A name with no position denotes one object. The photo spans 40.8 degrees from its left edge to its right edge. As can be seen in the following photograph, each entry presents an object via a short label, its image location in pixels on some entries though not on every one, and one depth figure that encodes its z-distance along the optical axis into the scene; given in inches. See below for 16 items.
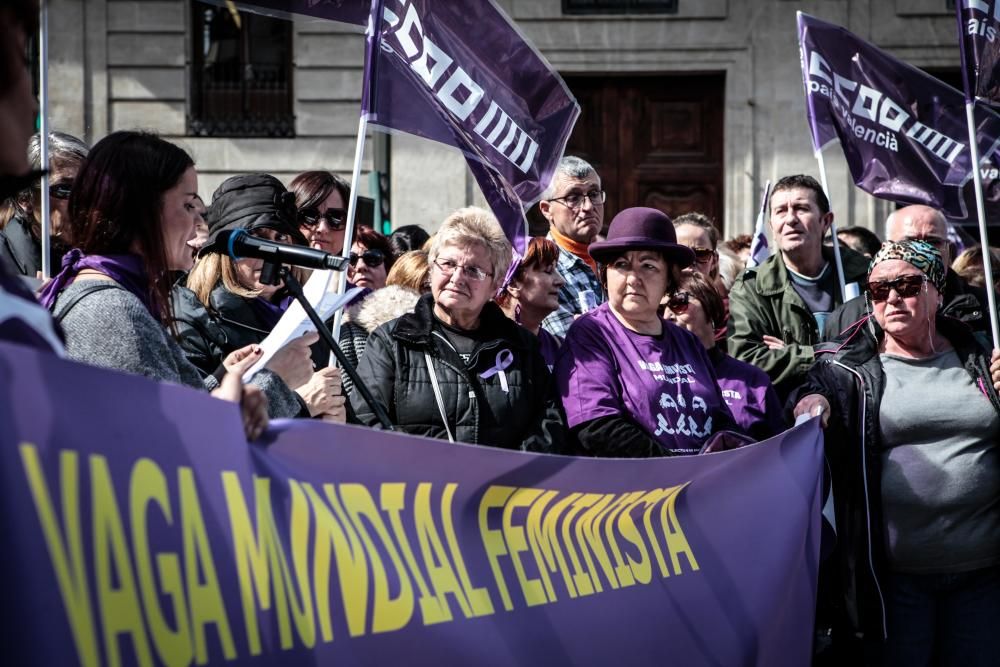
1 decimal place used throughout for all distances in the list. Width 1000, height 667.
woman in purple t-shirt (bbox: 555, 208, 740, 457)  171.6
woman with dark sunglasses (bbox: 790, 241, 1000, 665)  185.3
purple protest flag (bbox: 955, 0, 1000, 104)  239.8
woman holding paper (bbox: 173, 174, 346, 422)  161.8
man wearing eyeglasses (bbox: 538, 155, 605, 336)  233.8
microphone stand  128.0
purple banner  84.6
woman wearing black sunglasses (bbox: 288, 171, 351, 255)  225.0
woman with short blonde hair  168.2
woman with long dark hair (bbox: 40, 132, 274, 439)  112.4
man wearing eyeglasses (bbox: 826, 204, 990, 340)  214.2
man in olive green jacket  237.3
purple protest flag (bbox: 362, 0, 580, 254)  190.1
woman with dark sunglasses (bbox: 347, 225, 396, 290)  253.8
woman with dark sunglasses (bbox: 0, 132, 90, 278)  186.5
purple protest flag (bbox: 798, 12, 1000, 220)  269.7
